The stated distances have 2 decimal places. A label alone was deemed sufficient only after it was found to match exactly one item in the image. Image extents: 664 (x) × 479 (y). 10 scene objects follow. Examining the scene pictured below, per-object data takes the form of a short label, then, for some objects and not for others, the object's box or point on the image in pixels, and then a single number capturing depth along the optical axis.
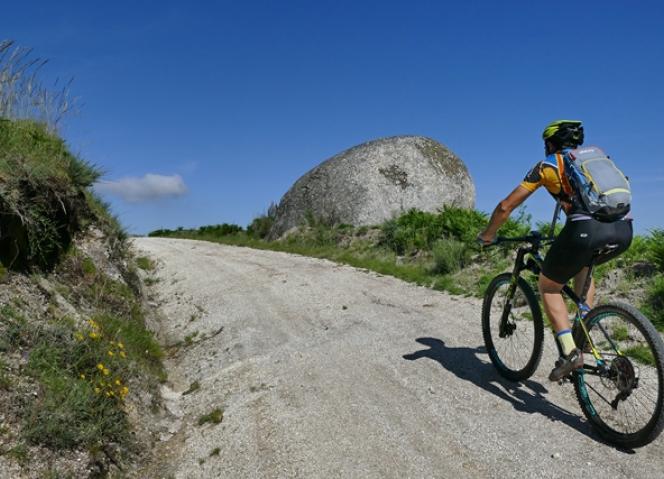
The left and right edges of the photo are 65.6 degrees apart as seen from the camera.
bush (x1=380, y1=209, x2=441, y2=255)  14.95
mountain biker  4.64
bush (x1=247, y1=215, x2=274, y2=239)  24.44
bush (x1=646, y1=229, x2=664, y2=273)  8.60
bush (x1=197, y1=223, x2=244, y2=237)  27.66
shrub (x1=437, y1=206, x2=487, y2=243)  13.70
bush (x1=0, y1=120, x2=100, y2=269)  5.97
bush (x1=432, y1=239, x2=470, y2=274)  11.84
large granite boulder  20.14
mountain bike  4.42
